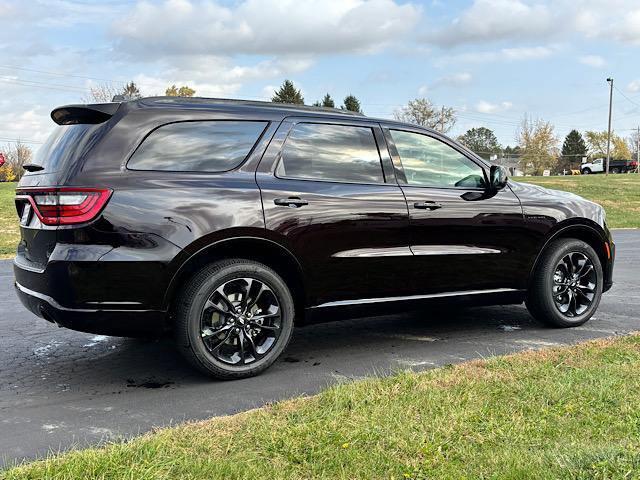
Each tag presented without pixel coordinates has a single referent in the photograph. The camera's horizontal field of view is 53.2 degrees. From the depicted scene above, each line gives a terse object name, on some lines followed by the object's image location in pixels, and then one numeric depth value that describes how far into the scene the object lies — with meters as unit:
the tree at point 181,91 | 50.00
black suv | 3.80
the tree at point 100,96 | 45.03
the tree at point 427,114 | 63.75
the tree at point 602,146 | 95.06
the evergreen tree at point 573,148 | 92.50
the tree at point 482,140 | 99.12
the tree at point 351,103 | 61.00
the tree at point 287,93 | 60.09
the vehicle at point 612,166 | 62.41
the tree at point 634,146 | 102.56
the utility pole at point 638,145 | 93.94
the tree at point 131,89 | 43.88
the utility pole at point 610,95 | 54.52
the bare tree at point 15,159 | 72.88
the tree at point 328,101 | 60.99
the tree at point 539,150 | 81.69
